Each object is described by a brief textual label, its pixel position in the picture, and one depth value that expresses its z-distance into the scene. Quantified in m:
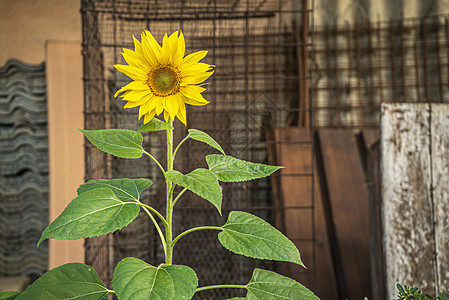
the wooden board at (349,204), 2.23
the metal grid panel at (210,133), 2.15
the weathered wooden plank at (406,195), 1.39
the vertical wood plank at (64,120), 2.90
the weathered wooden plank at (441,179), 1.38
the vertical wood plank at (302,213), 2.22
